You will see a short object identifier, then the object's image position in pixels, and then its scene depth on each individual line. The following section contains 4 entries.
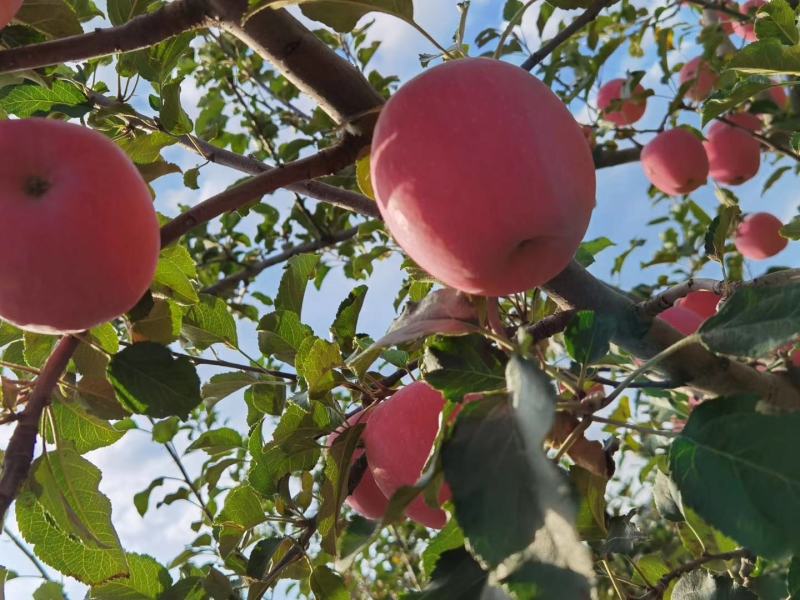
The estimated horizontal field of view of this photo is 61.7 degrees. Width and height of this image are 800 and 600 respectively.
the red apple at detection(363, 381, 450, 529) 0.31
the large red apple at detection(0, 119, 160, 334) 0.22
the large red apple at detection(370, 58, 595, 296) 0.21
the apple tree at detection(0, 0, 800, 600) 0.18
